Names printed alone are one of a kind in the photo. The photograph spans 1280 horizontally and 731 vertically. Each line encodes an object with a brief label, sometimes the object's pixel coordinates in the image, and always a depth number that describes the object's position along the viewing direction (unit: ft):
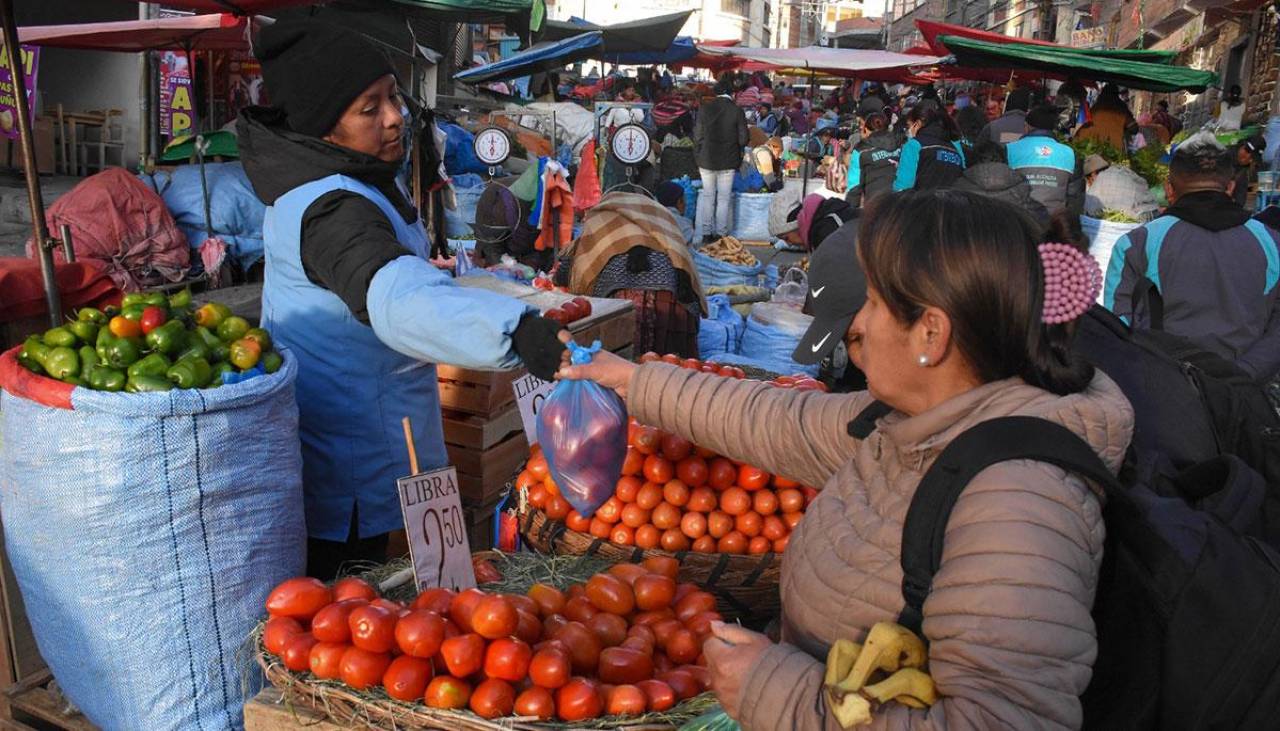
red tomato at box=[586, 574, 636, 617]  7.90
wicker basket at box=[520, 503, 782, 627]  9.46
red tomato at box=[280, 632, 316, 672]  6.89
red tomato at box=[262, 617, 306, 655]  7.02
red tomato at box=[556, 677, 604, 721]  6.51
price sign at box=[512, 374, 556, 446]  10.68
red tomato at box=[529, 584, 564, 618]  7.86
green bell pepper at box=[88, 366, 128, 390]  7.29
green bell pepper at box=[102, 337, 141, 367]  7.52
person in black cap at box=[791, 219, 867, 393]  7.91
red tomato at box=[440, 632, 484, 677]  6.63
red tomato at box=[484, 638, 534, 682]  6.66
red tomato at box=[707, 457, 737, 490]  10.19
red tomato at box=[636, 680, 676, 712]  6.75
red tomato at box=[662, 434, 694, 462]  10.27
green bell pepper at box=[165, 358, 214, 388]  7.34
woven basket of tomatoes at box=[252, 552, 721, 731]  6.54
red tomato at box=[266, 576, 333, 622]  7.26
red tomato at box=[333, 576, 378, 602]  7.43
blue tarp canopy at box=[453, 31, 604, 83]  41.93
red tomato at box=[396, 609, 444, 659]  6.69
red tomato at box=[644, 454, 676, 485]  10.17
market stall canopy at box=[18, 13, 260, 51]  24.97
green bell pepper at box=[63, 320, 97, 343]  7.91
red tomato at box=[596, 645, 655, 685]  7.09
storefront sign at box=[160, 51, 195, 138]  33.88
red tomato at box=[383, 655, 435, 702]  6.54
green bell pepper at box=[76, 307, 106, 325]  8.18
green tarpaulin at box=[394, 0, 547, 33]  28.58
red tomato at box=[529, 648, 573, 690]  6.63
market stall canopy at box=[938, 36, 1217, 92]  36.83
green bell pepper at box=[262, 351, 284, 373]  7.82
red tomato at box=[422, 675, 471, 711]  6.51
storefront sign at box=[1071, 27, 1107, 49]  86.48
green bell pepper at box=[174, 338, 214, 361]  7.60
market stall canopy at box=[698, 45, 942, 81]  59.82
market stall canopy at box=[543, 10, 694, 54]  42.91
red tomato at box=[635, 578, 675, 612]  7.98
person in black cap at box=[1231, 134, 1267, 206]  27.68
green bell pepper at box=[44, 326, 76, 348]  7.77
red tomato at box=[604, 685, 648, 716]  6.64
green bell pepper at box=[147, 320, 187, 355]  7.70
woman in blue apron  6.72
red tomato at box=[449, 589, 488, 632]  7.07
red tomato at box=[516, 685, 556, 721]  6.46
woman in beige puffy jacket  4.31
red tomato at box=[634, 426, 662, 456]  10.39
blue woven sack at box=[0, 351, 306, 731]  7.19
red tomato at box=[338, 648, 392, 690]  6.64
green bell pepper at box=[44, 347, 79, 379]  7.53
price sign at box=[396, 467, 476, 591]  7.63
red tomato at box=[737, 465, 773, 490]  10.02
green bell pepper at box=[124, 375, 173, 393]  7.22
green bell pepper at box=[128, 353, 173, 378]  7.34
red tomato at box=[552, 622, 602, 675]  7.18
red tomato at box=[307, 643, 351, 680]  6.77
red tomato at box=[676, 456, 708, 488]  10.19
